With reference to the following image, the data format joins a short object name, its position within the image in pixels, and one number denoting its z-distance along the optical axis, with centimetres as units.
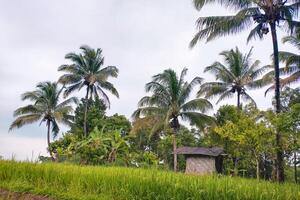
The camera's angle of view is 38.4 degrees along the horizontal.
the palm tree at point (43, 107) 3506
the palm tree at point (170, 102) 2838
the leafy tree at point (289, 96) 2490
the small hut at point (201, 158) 2725
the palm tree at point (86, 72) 3391
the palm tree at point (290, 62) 2305
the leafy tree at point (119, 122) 3731
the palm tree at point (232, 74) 3091
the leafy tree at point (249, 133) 2111
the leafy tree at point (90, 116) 3697
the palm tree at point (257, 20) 1838
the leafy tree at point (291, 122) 1498
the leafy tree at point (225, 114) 3039
